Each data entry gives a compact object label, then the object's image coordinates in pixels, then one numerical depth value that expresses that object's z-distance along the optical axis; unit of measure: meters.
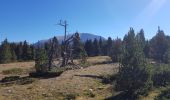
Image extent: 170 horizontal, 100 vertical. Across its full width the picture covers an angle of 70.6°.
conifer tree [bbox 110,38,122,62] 28.23
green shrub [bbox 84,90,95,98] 13.92
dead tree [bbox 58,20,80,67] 25.00
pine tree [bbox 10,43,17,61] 41.38
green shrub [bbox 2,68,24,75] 23.40
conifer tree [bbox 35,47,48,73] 20.90
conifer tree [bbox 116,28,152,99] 13.94
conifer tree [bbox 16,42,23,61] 47.00
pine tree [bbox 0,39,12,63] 37.37
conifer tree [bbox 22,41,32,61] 46.45
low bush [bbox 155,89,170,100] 12.92
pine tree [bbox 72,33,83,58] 26.79
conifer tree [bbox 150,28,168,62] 30.42
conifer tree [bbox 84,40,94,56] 51.67
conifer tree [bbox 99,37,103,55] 52.07
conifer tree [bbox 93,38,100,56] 51.68
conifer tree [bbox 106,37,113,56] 50.29
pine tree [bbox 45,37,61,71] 21.63
